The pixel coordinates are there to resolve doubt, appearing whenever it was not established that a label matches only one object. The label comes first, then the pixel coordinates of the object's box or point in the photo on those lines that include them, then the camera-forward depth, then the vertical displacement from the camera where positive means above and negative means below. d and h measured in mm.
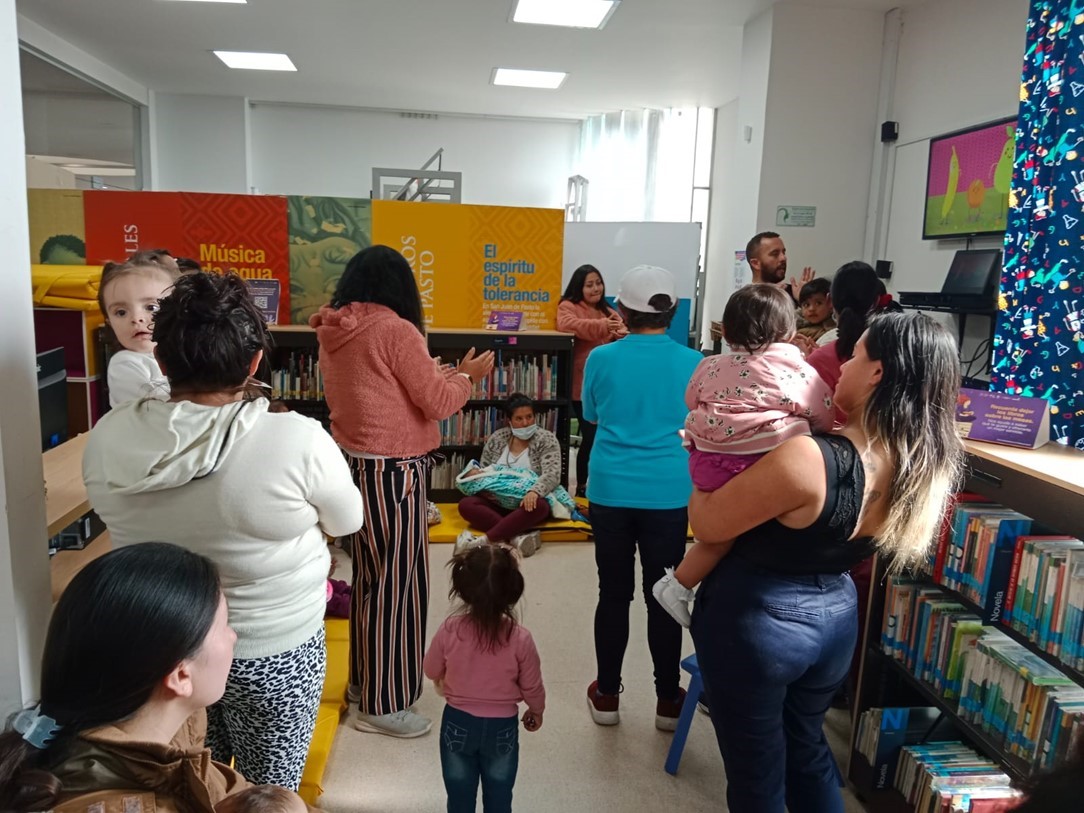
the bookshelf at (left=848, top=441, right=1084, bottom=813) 1683 -816
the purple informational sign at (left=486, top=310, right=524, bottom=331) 4926 -273
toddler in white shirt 1950 -156
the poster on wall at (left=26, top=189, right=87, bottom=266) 4562 +193
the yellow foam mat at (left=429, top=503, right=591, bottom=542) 4395 -1462
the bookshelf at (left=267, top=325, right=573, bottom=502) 4777 -697
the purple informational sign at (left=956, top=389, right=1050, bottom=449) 1917 -311
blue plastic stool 2344 -1344
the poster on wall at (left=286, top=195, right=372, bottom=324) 4652 +175
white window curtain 8266 +1300
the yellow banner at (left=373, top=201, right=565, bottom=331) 4762 +131
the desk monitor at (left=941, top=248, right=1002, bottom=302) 3770 +115
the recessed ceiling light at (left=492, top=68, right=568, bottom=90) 7062 +1885
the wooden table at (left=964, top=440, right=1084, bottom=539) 1644 -414
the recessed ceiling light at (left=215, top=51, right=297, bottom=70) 6781 +1866
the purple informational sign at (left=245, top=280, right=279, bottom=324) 4625 -161
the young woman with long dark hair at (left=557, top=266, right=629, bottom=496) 5031 -261
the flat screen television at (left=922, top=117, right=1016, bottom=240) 3828 +609
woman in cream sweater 1315 -379
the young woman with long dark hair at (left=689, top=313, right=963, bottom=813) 1409 -485
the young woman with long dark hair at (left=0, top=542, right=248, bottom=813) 846 -509
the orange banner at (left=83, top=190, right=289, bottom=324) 4551 +220
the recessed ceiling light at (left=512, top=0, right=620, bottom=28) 5148 +1833
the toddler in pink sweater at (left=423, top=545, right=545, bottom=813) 1800 -939
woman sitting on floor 4277 -1132
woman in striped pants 2217 -485
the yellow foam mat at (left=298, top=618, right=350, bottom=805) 2203 -1458
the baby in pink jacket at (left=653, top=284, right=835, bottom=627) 1553 -230
